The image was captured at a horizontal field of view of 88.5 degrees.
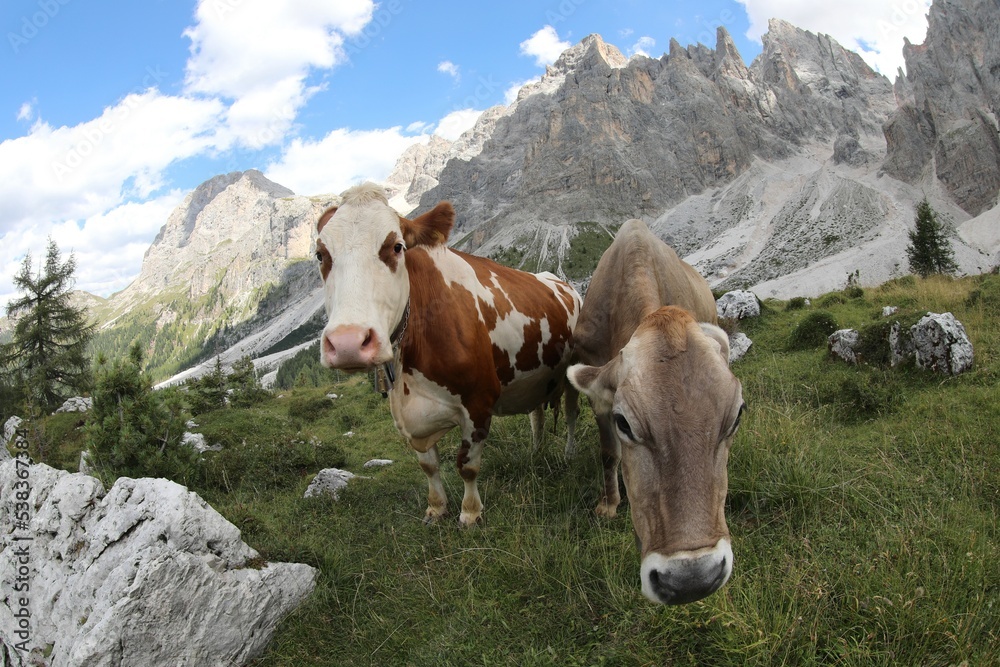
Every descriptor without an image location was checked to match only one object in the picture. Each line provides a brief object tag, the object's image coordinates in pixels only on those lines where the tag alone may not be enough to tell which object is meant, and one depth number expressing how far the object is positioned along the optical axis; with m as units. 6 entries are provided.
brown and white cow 4.04
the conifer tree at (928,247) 56.44
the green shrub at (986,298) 10.49
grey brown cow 2.62
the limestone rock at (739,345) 12.03
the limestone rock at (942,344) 7.70
